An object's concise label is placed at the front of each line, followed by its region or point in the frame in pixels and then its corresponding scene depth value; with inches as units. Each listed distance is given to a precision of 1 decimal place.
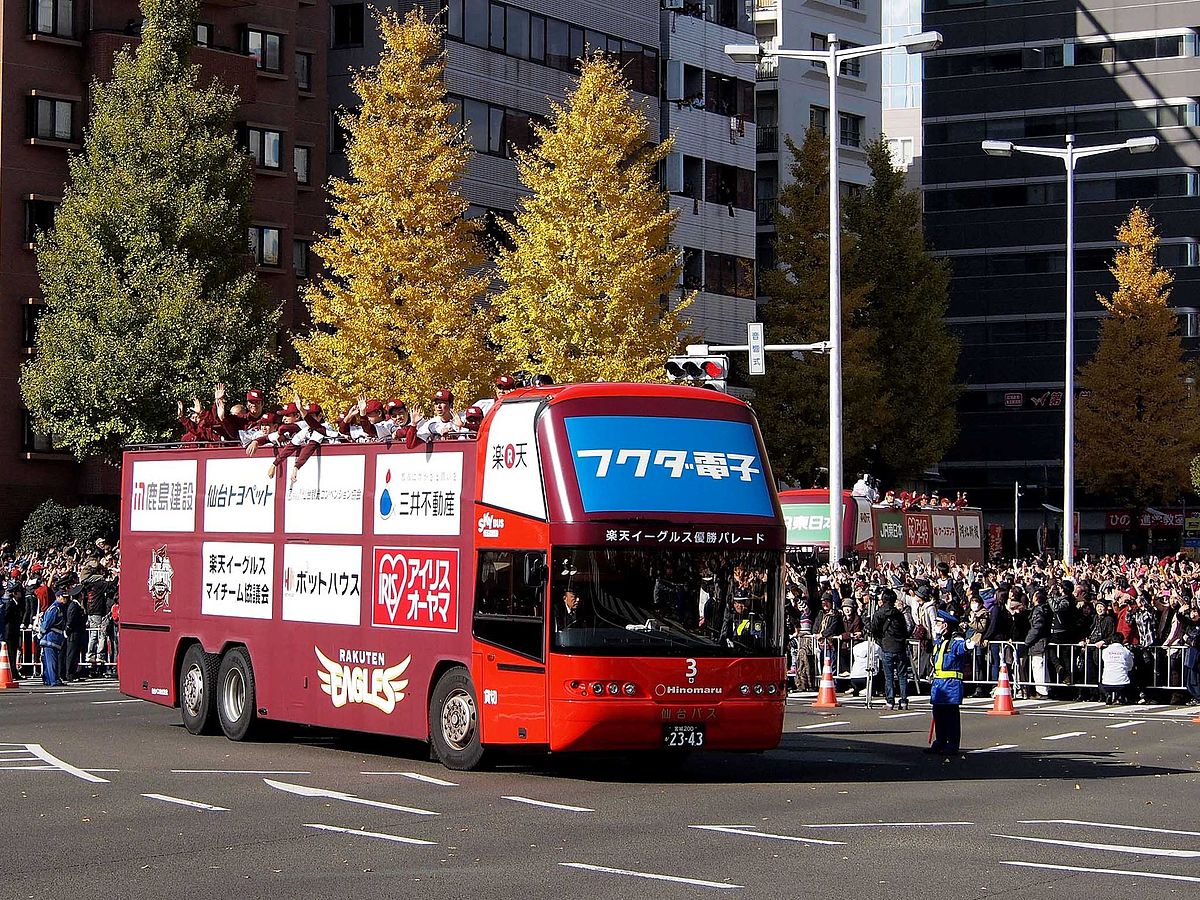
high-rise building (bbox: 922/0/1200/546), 3560.5
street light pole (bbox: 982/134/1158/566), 1870.1
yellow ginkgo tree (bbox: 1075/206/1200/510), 2930.6
